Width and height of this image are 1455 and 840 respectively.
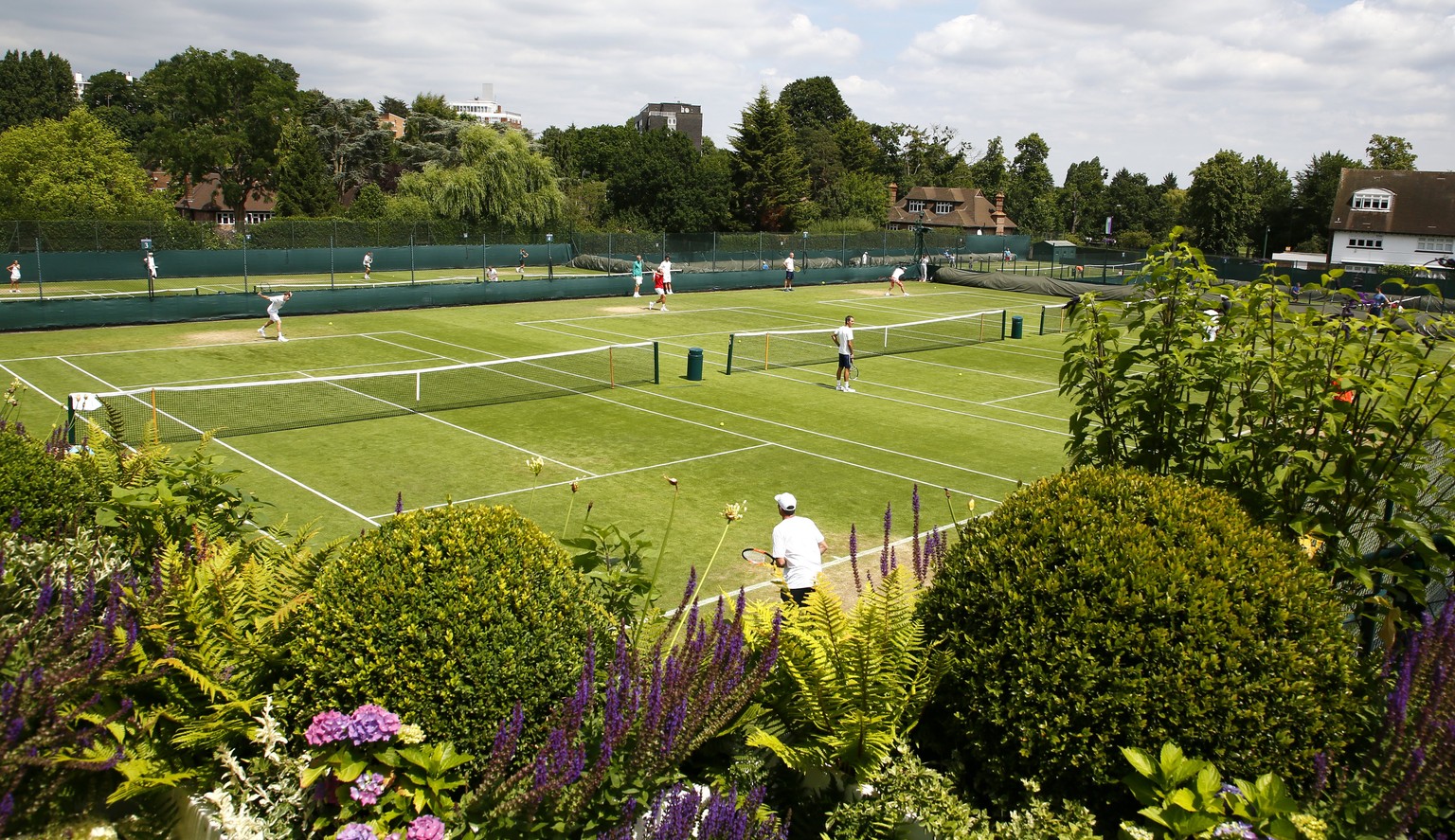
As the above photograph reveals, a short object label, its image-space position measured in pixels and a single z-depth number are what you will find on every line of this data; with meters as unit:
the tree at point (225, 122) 95.56
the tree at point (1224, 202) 101.81
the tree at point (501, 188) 66.31
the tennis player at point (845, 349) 26.50
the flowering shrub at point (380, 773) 4.56
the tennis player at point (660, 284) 44.41
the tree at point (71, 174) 69.44
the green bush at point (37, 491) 6.70
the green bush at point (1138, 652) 4.59
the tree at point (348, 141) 112.38
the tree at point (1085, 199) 138.38
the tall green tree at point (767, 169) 94.06
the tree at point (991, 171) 138.00
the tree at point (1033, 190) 130.12
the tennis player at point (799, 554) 10.77
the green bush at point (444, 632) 4.79
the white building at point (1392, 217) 83.69
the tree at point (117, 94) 162.12
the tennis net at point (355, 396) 21.06
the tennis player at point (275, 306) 32.16
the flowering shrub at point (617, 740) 4.35
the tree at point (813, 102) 150.38
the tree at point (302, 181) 91.62
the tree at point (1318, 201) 94.81
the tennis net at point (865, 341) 31.77
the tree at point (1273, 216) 99.00
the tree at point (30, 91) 130.12
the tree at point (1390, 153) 110.38
